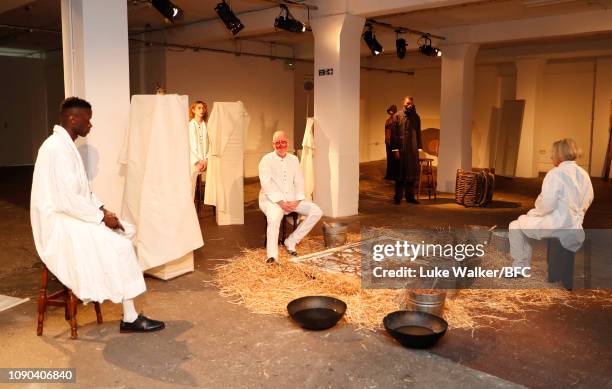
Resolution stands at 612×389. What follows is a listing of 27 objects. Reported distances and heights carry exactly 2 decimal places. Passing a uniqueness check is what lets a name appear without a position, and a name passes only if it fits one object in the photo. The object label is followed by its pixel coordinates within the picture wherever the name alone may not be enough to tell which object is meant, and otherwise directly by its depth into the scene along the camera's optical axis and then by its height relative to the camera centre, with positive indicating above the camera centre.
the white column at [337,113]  7.86 +0.19
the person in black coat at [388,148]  9.18 -0.39
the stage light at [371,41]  9.12 +1.37
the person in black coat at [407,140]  8.70 -0.20
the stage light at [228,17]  7.66 +1.44
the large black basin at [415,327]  3.45 -1.25
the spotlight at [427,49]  10.26 +1.39
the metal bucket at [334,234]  5.99 -1.11
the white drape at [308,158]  8.09 -0.44
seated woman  4.51 -0.57
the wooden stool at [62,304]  3.68 -1.16
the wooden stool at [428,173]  9.68 -0.80
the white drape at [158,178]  4.72 -0.42
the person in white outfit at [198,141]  7.31 -0.18
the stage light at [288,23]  7.78 +1.40
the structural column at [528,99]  12.81 +0.63
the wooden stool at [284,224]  5.85 -1.02
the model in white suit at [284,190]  5.64 -0.63
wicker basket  8.85 -0.93
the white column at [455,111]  10.41 +0.29
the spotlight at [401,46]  9.88 +1.38
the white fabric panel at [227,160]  7.32 -0.42
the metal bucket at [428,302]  3.88 -1.17
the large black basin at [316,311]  3.78 -1.25
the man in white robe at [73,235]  3.46 -0.66
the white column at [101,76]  4.84 +0.43
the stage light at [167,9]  6.96 +1.42
